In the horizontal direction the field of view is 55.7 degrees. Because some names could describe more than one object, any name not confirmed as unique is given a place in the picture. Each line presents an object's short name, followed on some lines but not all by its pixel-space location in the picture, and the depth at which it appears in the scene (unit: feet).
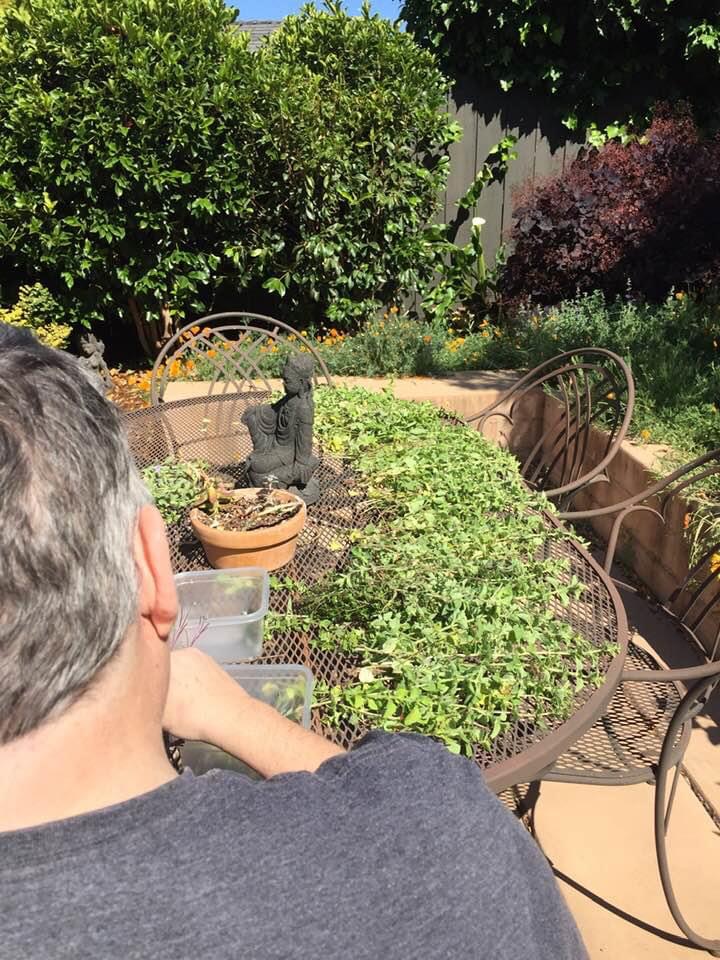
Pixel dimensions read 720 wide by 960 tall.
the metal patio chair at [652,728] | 5.41
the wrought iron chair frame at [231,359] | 12.28
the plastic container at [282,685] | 4.26
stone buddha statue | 7.57
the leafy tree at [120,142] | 16.48
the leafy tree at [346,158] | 18.65
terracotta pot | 6.00
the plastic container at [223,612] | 4.91
